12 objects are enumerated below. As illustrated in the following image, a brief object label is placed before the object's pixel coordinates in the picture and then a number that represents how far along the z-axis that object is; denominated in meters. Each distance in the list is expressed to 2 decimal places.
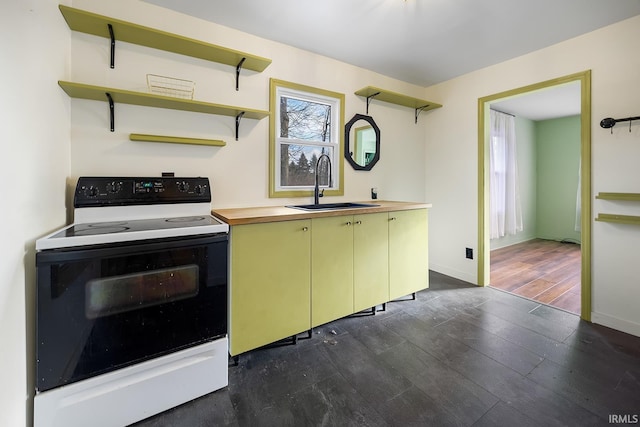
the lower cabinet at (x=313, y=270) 1.64
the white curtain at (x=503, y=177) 4.48
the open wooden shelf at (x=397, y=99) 2.71
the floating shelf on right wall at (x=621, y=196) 1.97
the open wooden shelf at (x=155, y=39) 1.54
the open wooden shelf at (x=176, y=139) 1.76
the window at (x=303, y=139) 2.38
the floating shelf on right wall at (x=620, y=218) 1.99
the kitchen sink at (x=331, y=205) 2.45
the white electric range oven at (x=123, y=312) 1.13
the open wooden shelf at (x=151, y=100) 1.52
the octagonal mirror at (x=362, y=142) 2.80
